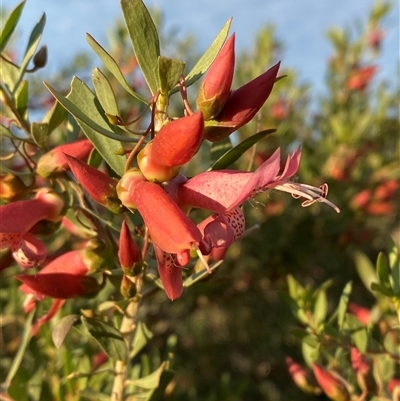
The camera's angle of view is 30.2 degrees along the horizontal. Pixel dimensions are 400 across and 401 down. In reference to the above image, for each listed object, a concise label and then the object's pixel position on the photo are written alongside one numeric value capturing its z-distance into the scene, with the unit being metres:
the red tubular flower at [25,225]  0.18
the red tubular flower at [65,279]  0.19
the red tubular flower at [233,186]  0.16
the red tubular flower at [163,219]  0.16
